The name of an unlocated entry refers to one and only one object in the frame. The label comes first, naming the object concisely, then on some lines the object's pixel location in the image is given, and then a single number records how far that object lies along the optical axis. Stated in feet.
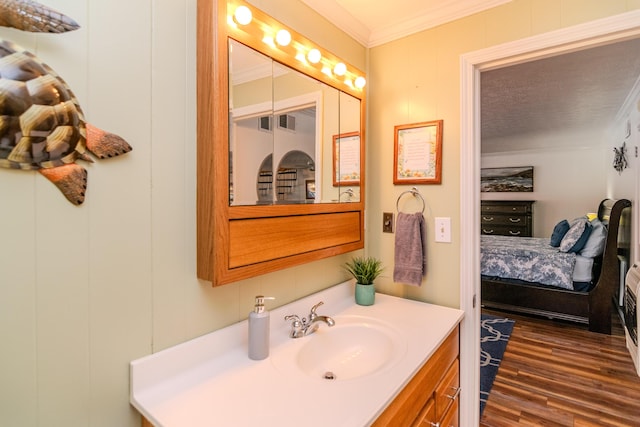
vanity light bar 3.47
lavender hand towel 5.32
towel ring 5.49
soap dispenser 3.55
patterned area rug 7.86
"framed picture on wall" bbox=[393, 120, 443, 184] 5.28
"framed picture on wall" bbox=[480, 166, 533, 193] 19.52
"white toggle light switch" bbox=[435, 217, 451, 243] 5.26
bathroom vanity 2.72
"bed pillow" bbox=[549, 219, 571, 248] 13.41
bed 10.52
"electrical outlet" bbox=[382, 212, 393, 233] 5.82
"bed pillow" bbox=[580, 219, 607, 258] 11.22
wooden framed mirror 3.24
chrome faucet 4.17
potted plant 5.36
